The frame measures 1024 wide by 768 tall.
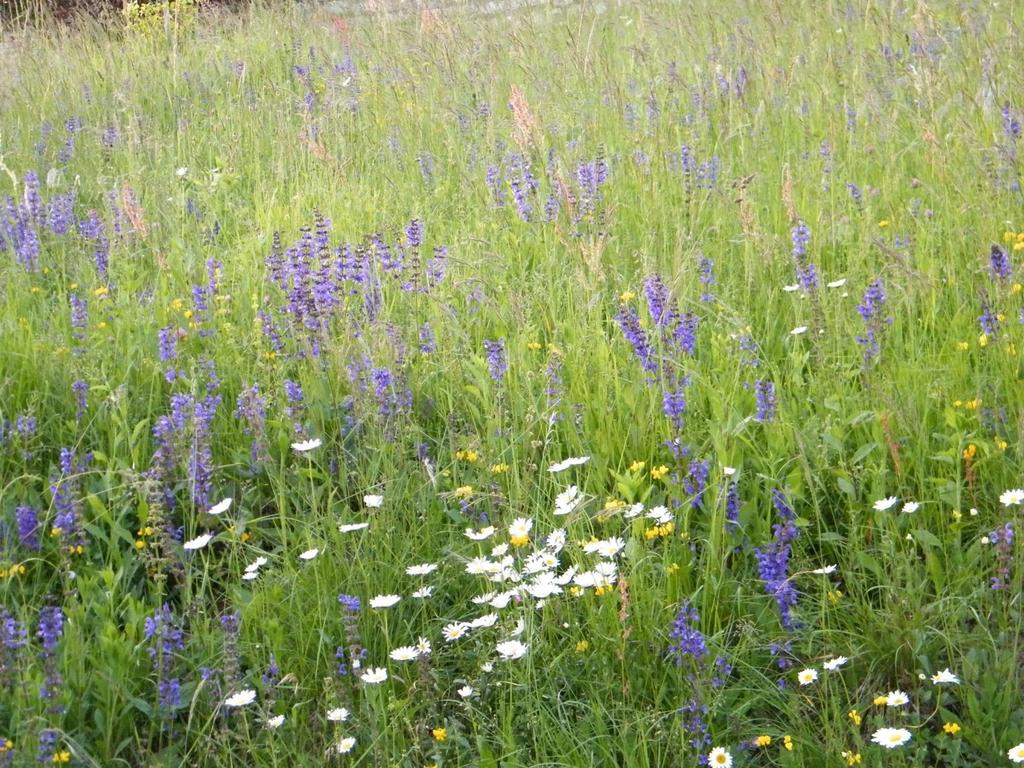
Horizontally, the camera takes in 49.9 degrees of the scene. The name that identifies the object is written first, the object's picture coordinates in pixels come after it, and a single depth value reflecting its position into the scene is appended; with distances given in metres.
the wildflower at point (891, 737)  1.81
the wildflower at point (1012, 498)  2.13
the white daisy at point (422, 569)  2.34
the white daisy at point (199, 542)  2.31
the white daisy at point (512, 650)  2.04
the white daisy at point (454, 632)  2.17
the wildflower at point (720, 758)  1.87
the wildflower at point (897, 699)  1.92
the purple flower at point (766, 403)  2.54
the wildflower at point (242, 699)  2.01
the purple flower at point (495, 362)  2.85
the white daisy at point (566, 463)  2.49
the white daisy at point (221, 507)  2.43
